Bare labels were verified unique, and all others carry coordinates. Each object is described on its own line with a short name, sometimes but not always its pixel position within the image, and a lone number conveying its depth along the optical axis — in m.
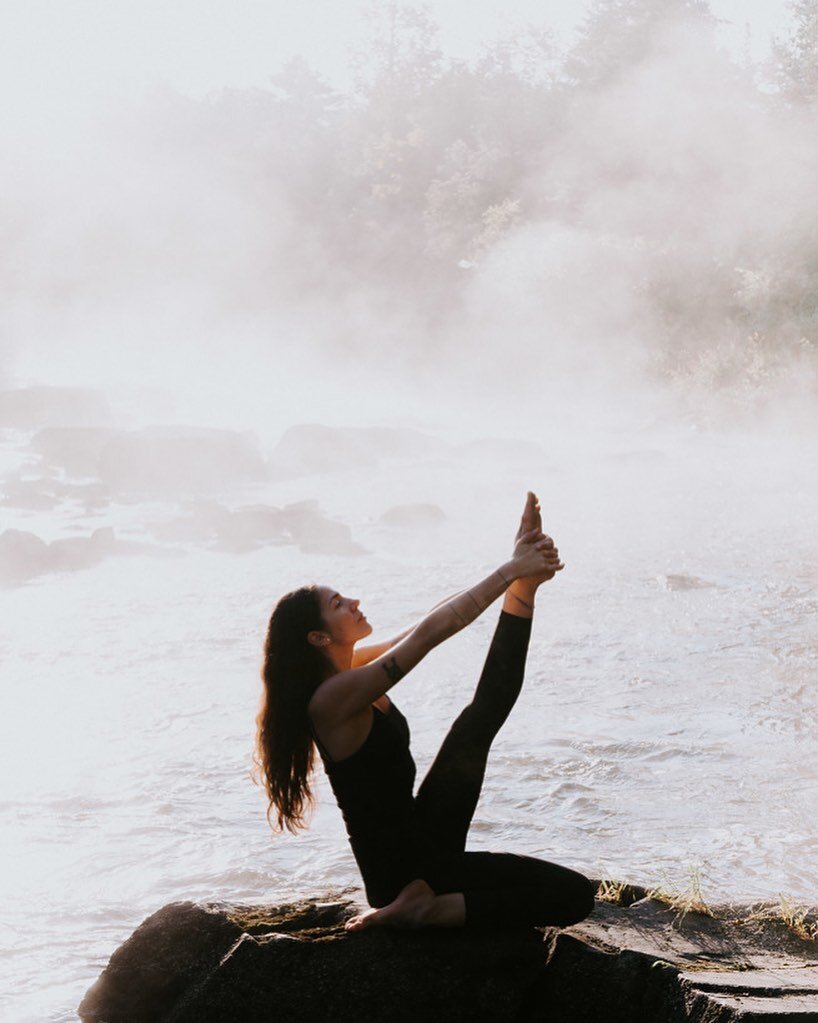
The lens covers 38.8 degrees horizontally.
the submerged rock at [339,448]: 20.08
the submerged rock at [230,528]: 14.34
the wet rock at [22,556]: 12.81
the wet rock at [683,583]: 10.91
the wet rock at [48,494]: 16.91
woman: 2.94
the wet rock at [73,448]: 19.95
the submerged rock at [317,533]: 13.71
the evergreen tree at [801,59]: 24.89
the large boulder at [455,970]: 2.74
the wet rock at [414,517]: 15.05
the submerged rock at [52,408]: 25.16
